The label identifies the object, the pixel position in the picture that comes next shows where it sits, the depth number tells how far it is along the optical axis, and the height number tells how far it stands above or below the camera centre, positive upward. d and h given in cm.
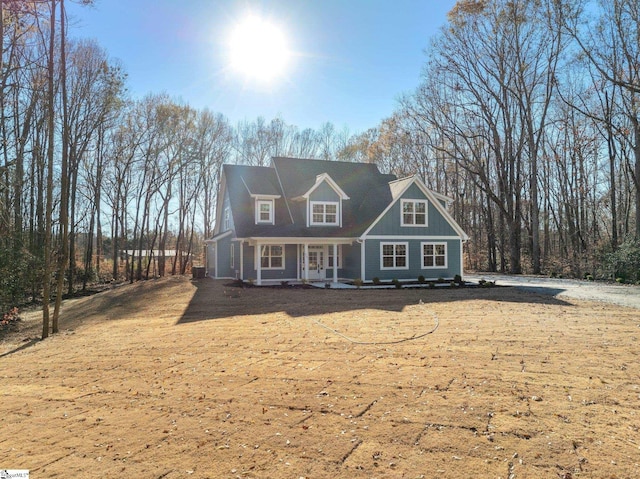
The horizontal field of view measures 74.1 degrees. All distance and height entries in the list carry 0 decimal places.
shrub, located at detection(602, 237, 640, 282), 2059 -56
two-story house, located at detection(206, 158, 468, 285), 2111 +96
